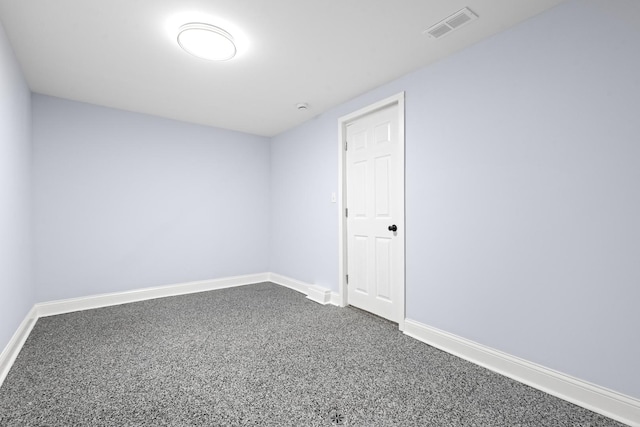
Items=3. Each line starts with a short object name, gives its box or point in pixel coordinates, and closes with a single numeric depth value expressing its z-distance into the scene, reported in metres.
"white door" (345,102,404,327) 2.93
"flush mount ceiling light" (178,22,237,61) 2.11
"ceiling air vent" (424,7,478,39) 1.96
